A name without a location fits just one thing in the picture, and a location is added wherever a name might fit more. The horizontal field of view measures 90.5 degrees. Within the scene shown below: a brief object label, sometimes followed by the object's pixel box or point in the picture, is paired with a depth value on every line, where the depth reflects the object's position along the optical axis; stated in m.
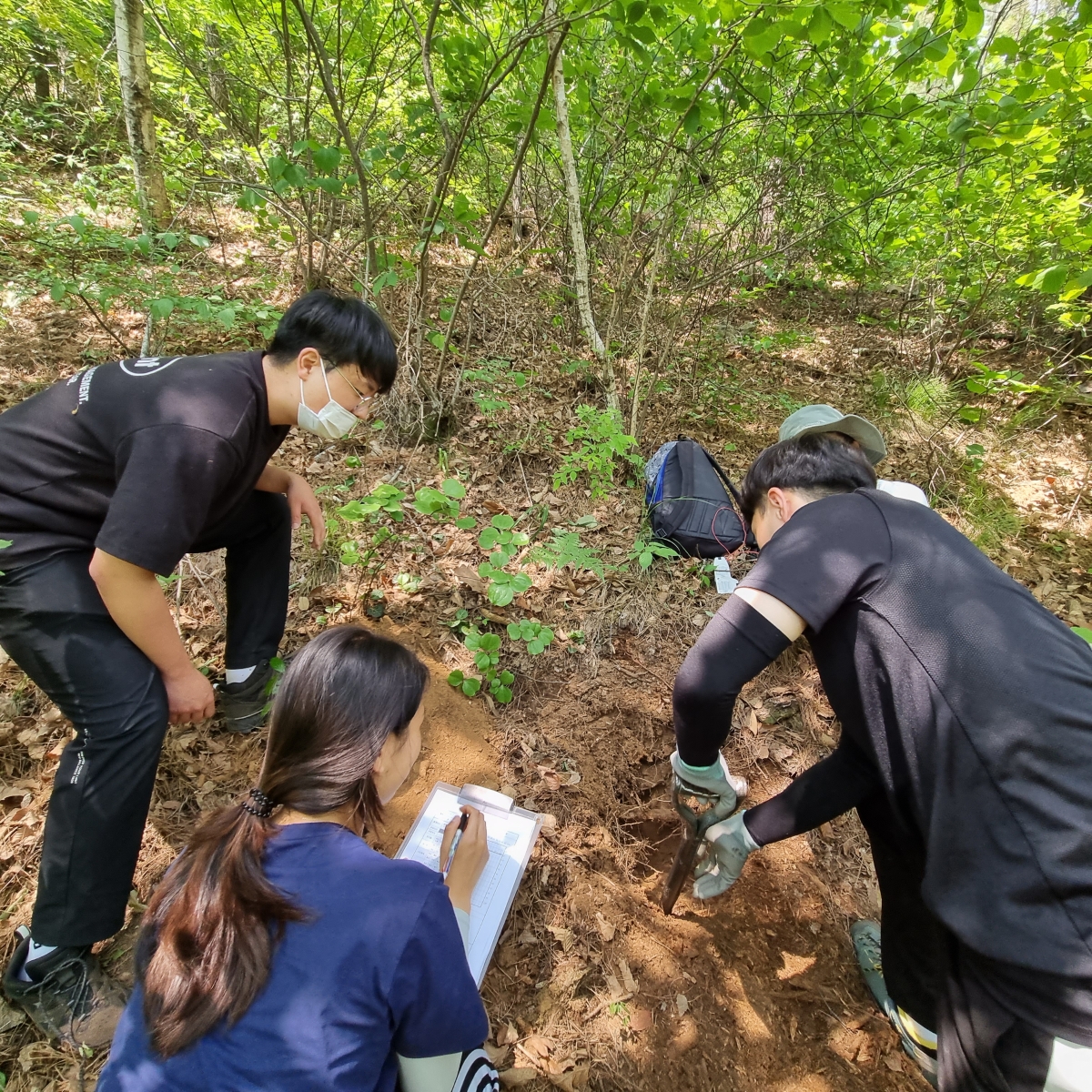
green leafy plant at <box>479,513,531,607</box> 2.37
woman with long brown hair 0.92
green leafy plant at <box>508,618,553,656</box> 2.51
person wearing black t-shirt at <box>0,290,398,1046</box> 1.50
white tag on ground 2.85
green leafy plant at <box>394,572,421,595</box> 3.00
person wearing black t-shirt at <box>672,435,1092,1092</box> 1.11
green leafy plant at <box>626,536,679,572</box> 2.85
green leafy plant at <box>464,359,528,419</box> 3.88
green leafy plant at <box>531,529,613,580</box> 2.62
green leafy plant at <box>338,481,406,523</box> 2.50
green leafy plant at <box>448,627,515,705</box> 2.56
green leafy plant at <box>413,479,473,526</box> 2.42
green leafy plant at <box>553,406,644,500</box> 3.55
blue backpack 3.56
